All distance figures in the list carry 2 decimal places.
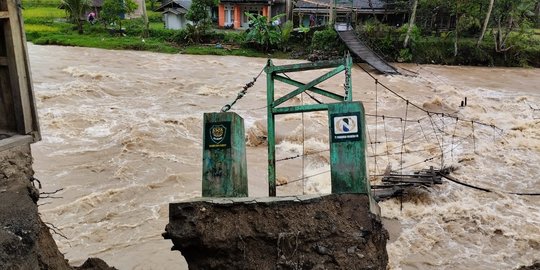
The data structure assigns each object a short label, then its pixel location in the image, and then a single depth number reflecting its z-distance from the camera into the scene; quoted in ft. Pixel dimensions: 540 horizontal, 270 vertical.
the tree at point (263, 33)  83.35
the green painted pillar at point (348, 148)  14.12
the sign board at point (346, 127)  14.12
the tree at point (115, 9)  90.27
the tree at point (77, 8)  92.79
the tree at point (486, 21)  71.35
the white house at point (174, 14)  98.22
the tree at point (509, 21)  71.41
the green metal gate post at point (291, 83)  15.71
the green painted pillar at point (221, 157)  14.85
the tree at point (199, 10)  86.03
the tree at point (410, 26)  74.52
